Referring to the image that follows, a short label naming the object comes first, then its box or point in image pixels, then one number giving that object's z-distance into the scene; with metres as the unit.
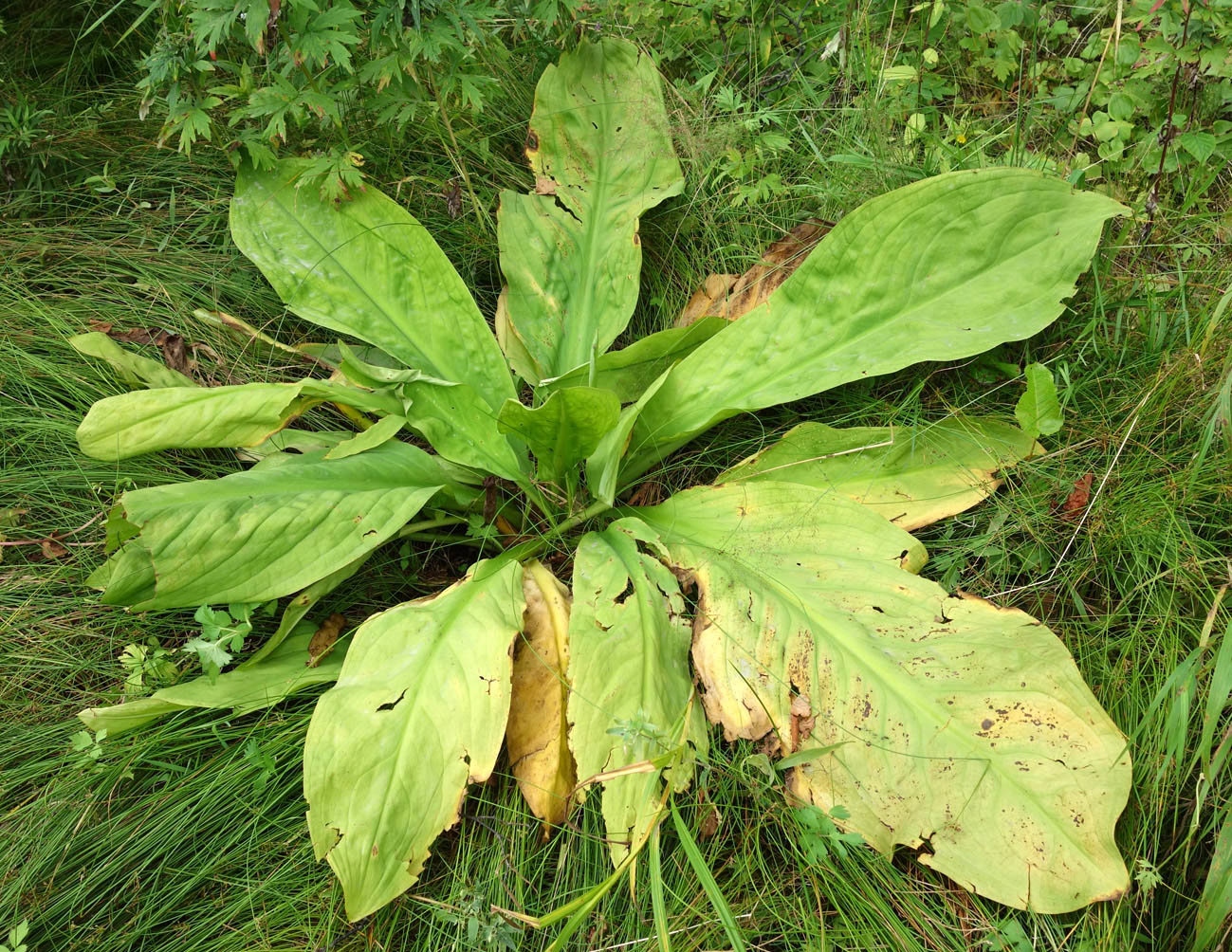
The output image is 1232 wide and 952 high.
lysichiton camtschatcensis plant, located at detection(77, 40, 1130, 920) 1.43
